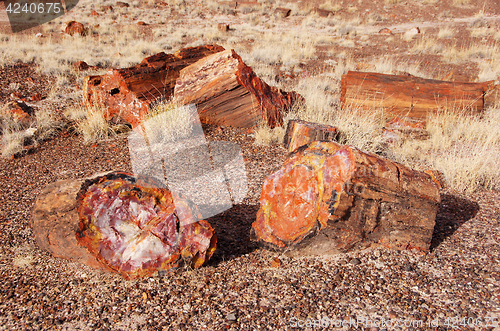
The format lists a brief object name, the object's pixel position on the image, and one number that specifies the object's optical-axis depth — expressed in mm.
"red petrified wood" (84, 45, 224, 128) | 5707
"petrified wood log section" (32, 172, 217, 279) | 2439
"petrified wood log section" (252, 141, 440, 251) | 2582
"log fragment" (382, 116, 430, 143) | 5539
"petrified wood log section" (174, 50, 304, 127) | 5492
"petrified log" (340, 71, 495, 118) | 5992
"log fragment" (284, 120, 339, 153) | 4410
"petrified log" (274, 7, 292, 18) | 19812
